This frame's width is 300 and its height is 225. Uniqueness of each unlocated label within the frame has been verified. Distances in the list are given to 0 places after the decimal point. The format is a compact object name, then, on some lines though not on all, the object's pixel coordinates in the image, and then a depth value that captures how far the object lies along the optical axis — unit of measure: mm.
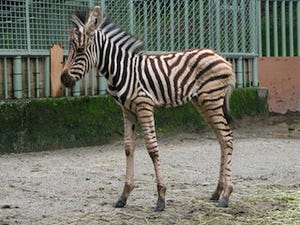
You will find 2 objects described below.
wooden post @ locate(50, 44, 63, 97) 14980
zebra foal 9022
